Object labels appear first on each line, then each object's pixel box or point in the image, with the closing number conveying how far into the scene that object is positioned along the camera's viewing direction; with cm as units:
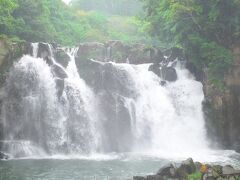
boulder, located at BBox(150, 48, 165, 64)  3909
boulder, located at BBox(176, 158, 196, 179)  1962
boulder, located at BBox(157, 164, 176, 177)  1969
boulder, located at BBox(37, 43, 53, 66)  3294
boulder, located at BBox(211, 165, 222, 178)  1691
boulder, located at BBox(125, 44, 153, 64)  3947
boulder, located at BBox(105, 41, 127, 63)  3984
